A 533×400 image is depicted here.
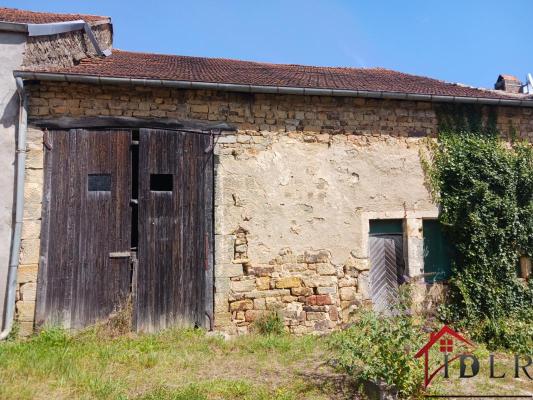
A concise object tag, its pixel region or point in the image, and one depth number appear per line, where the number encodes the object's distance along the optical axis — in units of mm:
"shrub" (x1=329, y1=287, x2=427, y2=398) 3482
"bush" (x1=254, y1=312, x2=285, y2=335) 5742
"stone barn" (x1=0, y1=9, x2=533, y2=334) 5391
